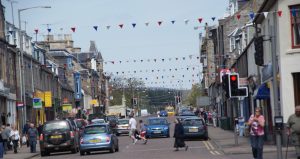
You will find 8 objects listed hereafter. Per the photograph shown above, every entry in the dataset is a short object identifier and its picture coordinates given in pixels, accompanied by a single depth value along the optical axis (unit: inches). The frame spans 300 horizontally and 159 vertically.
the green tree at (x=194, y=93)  6719.5
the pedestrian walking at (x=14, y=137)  1771.7
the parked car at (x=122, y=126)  2534.4
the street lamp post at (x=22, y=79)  2103.1
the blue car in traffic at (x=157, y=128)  2135.8
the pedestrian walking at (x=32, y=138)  1712.0
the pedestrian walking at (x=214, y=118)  3064.5
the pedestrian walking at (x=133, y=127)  1866.6
